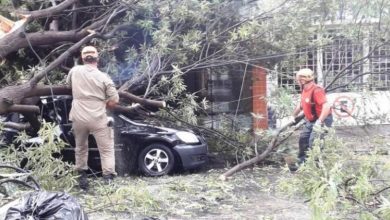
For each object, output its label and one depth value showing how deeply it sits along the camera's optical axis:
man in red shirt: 7.57
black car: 8.09
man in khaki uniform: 6.68
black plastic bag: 3.77
